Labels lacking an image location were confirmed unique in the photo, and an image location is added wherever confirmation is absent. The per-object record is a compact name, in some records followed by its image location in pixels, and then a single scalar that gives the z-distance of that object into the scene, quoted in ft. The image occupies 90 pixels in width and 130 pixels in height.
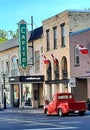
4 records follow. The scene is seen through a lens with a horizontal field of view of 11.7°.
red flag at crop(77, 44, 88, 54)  124.57
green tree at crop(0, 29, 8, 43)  321.15
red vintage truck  106.52
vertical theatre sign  162.85
